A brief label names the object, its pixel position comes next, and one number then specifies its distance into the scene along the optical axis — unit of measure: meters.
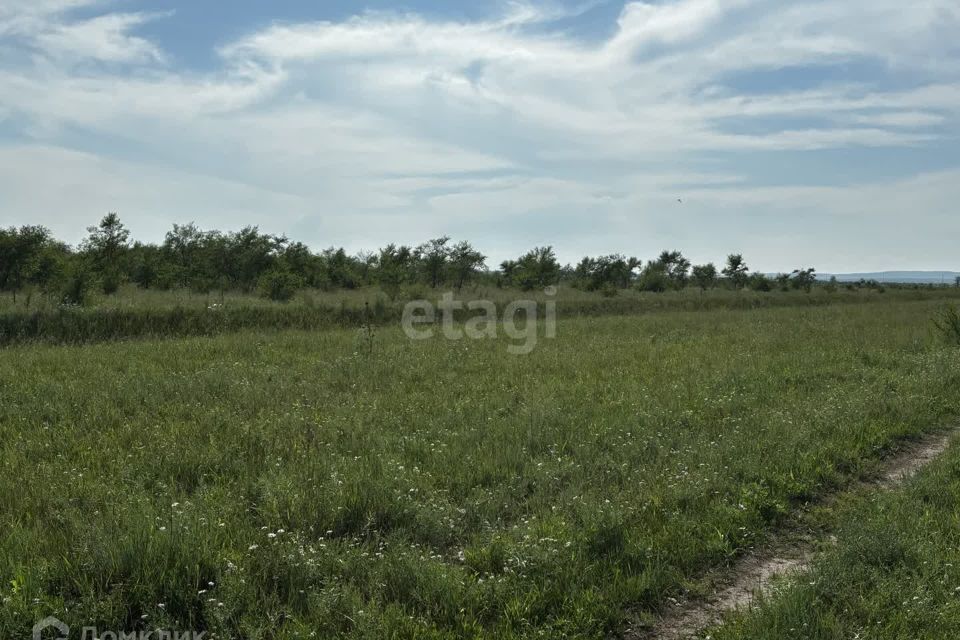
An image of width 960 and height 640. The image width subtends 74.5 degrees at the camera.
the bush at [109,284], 23.18
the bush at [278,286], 27.25
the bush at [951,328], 17.97
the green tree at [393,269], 32.56
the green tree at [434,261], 43.81
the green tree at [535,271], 46.38
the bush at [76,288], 19.92
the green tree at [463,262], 44.84
